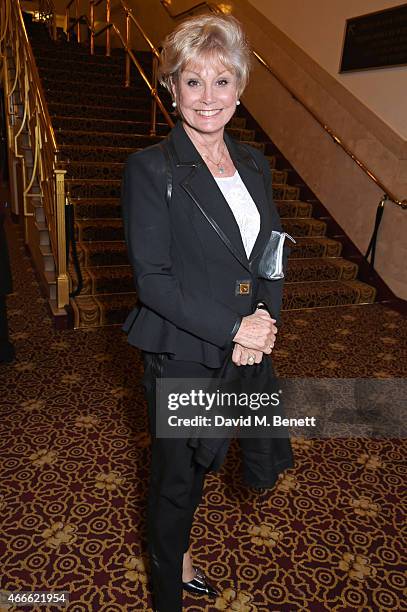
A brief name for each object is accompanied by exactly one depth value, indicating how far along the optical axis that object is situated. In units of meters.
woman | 1.27
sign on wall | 4.99
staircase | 4.61
